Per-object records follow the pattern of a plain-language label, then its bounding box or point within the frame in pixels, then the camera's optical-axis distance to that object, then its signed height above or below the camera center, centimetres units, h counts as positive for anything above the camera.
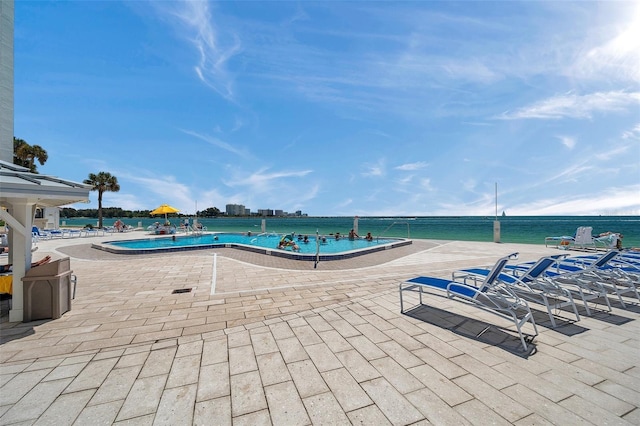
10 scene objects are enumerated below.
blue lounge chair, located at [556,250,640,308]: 470 -111
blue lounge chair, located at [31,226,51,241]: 1586 -109
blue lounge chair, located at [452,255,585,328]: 434 -111
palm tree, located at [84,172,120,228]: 3291 +464
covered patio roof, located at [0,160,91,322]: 360 +17
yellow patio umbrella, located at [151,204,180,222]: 2173 +68
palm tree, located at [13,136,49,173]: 2533 +642
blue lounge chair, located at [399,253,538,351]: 342 -110
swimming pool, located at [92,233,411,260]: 1058 -158
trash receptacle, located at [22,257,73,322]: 396 -112
